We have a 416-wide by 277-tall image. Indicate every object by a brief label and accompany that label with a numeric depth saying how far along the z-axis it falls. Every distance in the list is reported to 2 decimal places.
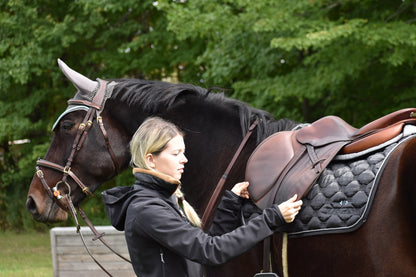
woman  4.41
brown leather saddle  5.20
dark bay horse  6.37
